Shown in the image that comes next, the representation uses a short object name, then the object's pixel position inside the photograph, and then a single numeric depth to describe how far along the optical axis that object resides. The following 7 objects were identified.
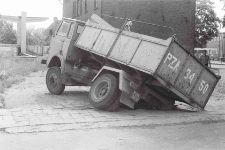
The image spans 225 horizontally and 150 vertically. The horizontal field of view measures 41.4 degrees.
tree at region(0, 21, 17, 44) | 60.91
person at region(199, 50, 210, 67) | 17.46
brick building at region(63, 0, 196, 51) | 23.59
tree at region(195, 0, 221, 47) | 50.02
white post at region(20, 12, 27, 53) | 33.09
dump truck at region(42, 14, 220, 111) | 7.26
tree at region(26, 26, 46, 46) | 65.00
